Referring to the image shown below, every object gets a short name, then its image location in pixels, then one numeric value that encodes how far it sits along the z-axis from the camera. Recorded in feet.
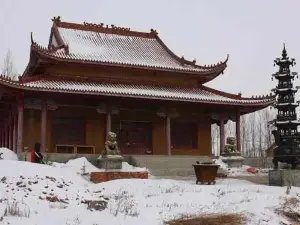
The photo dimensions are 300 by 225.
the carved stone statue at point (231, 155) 70.13
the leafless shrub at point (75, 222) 28.32
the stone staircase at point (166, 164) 63.98
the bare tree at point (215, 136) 202.10
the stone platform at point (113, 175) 52.64
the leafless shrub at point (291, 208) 34.83
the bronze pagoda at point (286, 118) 53.06
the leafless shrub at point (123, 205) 32.53
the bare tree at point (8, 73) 126.15
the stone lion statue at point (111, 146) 57.82
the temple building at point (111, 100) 72.38
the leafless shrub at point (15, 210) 28.22
